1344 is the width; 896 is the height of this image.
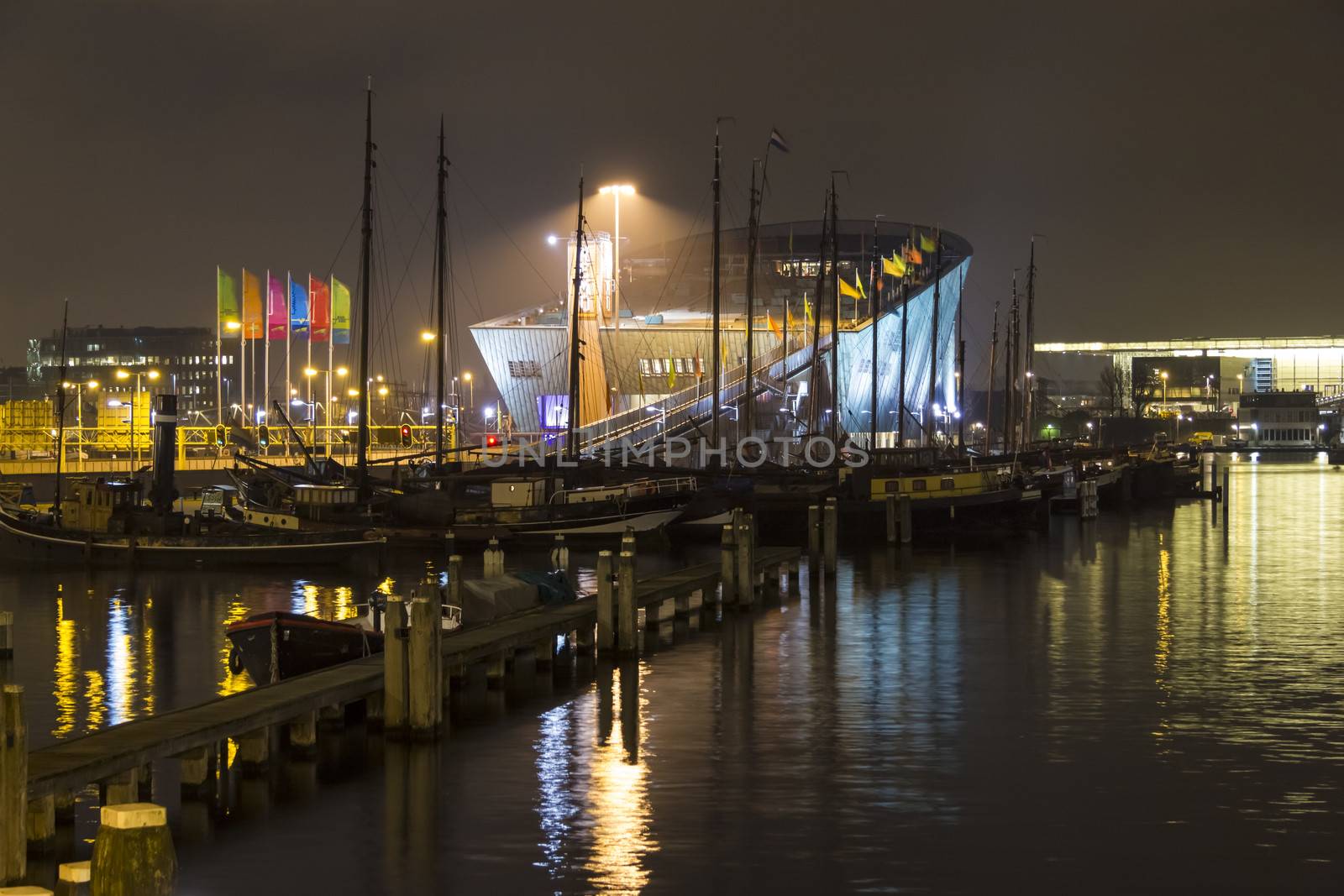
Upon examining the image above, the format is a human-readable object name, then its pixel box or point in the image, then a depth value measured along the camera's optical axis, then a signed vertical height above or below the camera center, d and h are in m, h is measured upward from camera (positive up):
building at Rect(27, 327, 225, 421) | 173.29 +6.74
